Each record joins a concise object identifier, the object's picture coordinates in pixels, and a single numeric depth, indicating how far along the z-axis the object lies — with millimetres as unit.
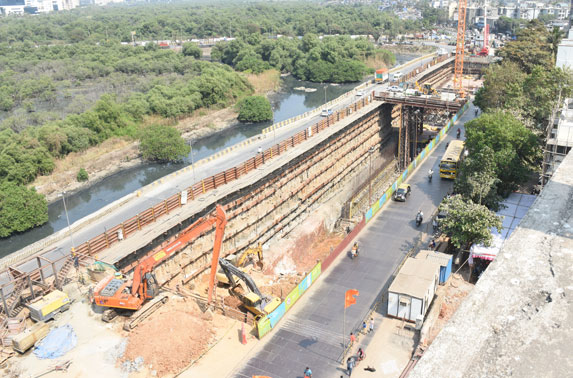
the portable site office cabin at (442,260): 31219
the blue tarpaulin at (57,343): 25219
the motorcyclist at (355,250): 35500
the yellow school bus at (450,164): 48688
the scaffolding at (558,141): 33844
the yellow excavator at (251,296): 28906
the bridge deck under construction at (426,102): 65125
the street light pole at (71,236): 36288
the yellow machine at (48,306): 26797
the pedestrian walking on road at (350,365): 24297
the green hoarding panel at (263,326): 26953
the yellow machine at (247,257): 39781
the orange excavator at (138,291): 27359
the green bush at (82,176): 65812
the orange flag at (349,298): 26500
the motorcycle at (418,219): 39875
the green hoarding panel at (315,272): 32031
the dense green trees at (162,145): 71062
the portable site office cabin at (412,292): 27531
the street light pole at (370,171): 64312
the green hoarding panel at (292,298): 29434
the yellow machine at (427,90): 73031
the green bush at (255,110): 93375
